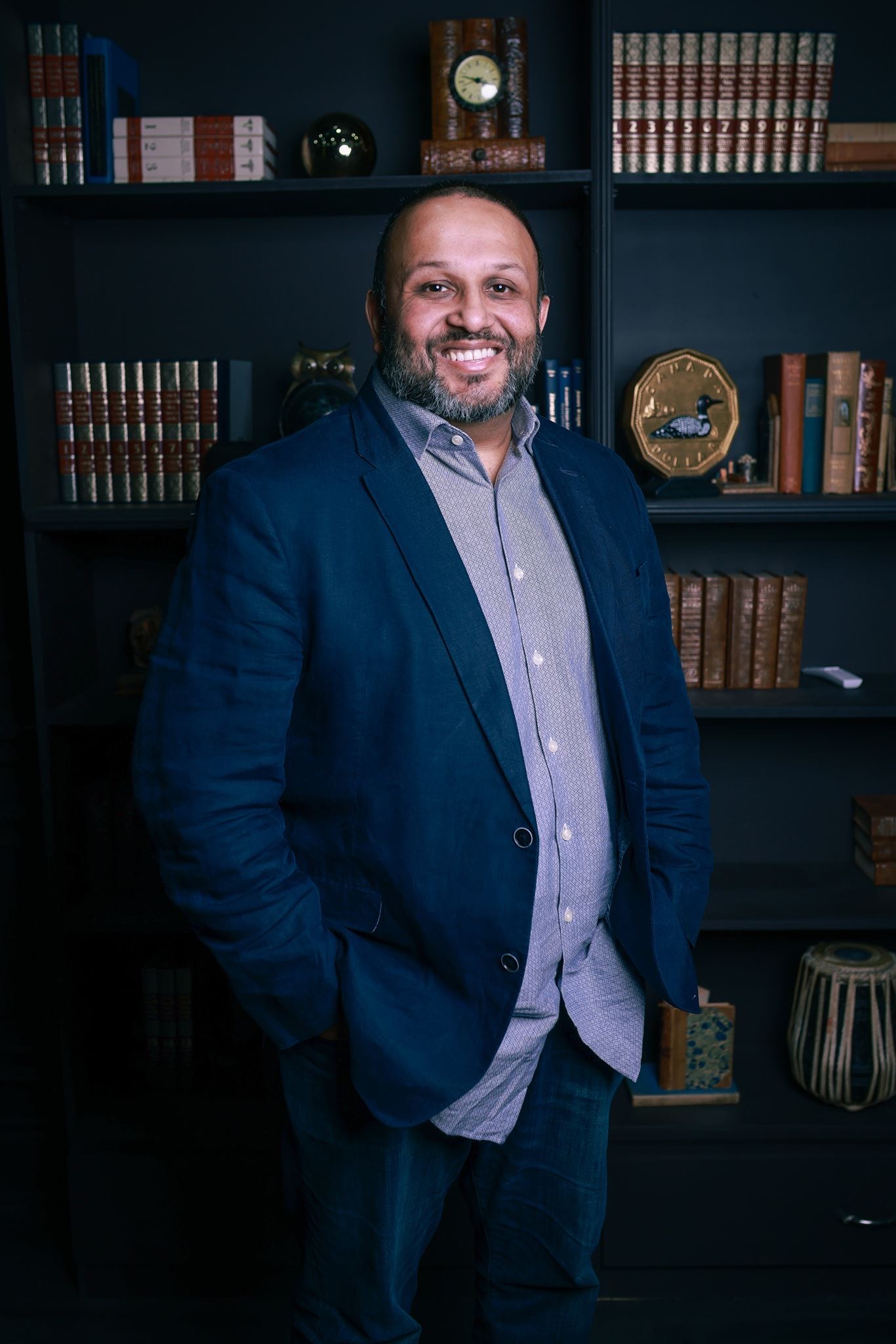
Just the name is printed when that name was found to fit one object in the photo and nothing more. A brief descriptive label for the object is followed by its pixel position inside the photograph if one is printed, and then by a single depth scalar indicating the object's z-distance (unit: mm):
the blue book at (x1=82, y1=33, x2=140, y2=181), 2225
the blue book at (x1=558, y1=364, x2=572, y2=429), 2297
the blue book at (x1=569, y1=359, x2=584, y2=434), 2305
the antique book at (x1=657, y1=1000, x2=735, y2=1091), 2508
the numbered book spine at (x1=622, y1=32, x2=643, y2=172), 2205
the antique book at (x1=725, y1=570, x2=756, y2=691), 2416
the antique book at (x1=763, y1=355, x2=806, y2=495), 2359
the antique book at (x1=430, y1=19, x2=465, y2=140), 2197
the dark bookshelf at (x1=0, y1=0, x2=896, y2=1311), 2311
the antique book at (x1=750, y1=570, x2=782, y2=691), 2418
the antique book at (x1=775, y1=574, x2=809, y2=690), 2424
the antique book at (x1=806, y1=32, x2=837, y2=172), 2219
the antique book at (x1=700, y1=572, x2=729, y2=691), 2422
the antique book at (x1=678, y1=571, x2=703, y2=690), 2422
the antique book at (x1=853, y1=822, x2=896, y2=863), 2527
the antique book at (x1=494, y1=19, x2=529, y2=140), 2197
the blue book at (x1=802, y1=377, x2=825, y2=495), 2354
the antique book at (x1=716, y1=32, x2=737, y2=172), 2207
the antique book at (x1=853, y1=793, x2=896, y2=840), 2523
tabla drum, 2424
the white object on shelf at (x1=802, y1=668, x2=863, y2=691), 2443
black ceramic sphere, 2234
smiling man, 1393
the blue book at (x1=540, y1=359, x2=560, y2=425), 2295
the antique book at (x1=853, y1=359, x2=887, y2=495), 2322
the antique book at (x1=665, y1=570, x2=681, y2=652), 2412
